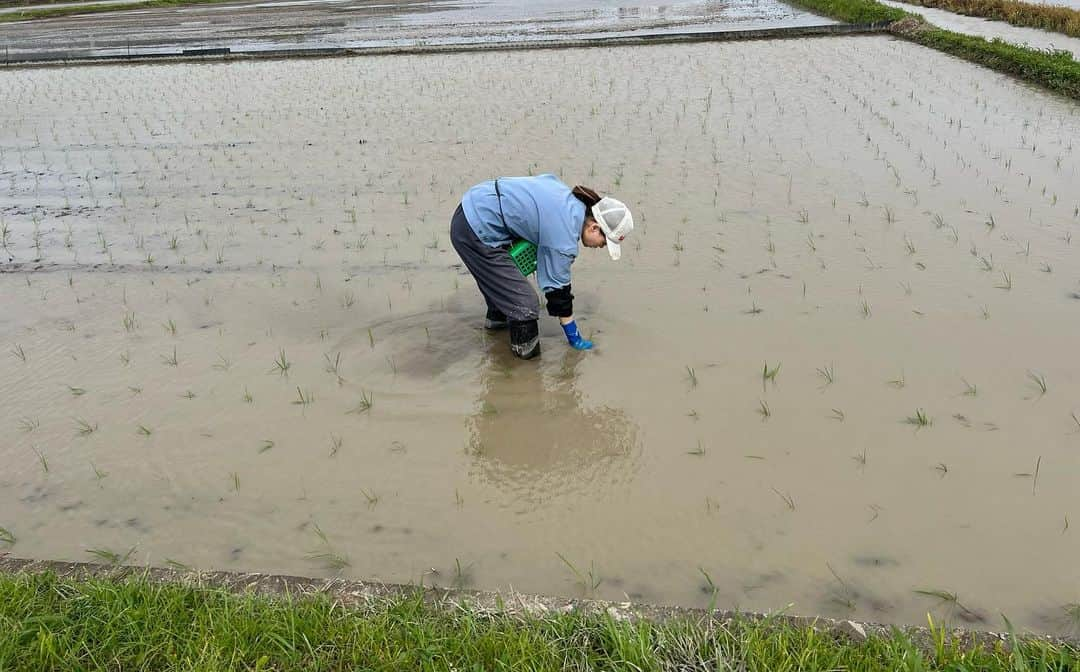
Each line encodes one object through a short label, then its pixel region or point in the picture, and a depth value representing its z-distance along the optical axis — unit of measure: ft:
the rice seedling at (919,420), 10.40
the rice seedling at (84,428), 11.11
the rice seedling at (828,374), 11.53
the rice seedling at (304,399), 11.73
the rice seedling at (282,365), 12.61
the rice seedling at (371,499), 9.55
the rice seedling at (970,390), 10.96
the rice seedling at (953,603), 7.51
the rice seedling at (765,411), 10.82
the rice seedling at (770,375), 11.64
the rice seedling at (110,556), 8.57
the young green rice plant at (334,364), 12.58
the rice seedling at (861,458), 9.74
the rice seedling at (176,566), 8.19
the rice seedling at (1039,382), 10.89
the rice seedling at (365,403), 11.54
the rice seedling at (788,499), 9.11
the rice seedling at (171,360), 12.93
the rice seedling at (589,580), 8.10
